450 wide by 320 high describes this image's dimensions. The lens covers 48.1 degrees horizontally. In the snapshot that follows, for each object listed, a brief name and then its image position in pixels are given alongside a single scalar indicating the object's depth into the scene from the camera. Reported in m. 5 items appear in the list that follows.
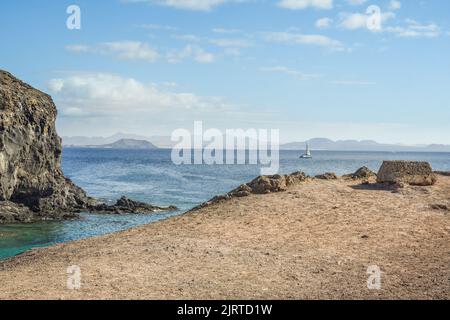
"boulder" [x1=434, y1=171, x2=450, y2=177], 29.38
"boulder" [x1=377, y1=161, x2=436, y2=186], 24.23
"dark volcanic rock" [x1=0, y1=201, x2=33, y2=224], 37.45
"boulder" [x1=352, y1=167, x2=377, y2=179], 27.51
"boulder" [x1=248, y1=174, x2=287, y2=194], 23.11
